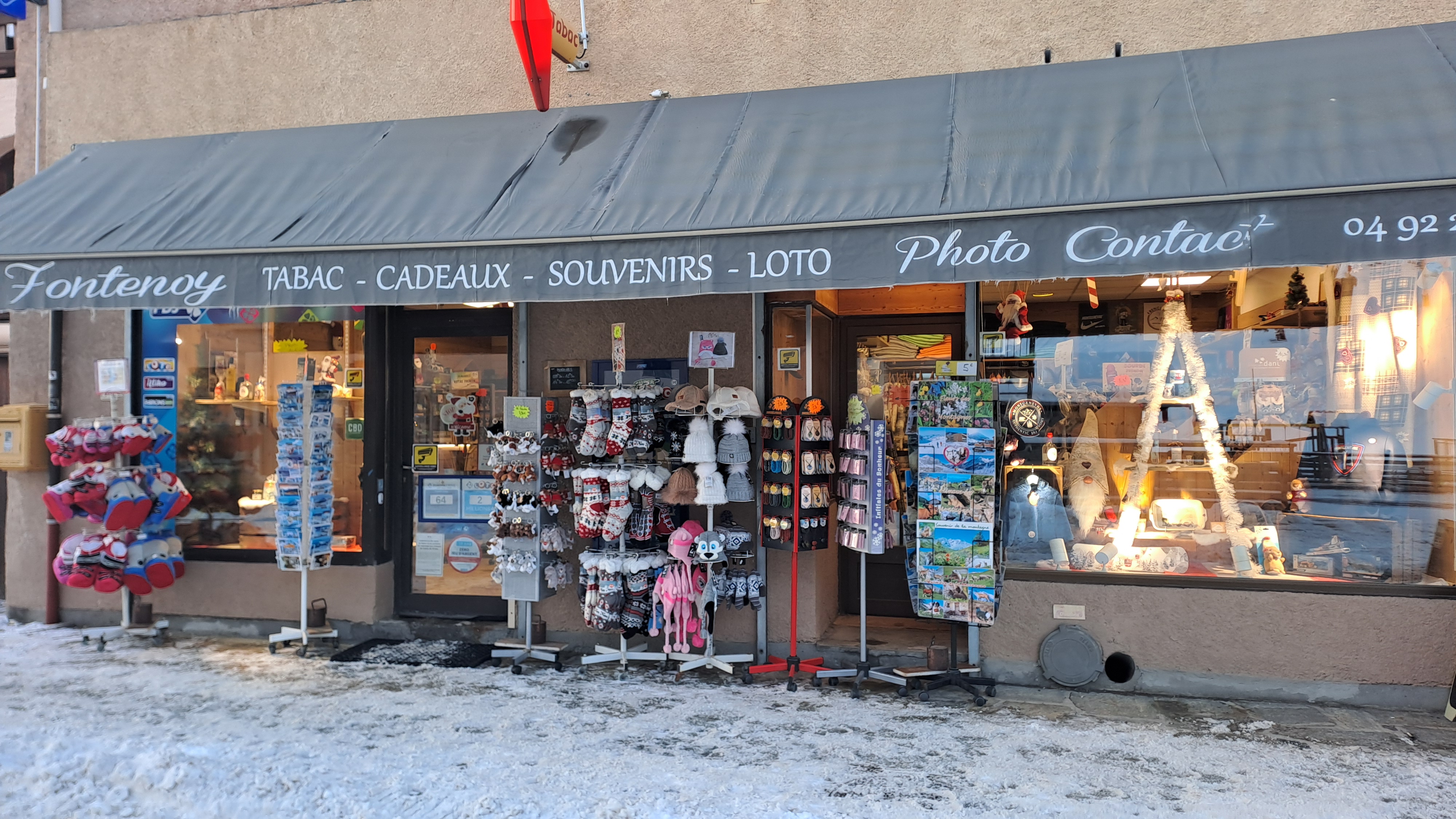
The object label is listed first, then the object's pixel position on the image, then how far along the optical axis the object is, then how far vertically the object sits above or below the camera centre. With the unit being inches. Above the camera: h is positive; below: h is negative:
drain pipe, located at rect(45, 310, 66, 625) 273.1 +3.8
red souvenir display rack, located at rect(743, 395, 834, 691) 223.6 -11.8
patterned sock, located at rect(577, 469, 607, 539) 229.1 -19.4
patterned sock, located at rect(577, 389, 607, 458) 229.6 +0.1
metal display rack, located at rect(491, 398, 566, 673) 237.8 -32.4
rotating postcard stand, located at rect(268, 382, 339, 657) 251.8 -16.7
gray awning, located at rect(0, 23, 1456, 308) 164.4 +54.4
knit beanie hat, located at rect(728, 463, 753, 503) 227.3 -14.0
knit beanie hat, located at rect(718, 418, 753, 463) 225.6 -4.1
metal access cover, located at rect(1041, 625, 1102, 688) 213.9 -52.9
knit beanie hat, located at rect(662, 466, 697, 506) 224.4 -14.6
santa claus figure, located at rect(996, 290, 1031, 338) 229.5 +27.8
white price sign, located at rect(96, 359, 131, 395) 264.8 +15.5
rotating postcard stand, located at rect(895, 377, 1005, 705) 211.3 -20.4
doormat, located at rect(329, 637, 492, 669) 241.1 -59.5
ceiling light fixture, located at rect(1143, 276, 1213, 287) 218.5 +34.3
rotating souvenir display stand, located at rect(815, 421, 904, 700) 218.4 -16.0
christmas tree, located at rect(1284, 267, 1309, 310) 216.8 +30.7
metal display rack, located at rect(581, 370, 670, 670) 232.2 -56.9
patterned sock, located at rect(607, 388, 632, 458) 225.1 +1.5
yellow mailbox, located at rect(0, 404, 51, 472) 269.0 -2.0
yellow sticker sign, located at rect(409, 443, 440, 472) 269.6 -8.4
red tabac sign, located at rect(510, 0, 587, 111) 212.2 +91.2
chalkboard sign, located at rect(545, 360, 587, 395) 249.1 +14.2
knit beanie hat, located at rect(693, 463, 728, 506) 223.8 -14.1
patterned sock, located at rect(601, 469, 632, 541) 226.1 -18.9
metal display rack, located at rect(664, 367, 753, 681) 225.5 -56.7
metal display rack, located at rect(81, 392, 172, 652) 259.8 -56.2
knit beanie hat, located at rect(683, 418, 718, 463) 223.5 -4.0
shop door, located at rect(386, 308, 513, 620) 268.4 -7.7
